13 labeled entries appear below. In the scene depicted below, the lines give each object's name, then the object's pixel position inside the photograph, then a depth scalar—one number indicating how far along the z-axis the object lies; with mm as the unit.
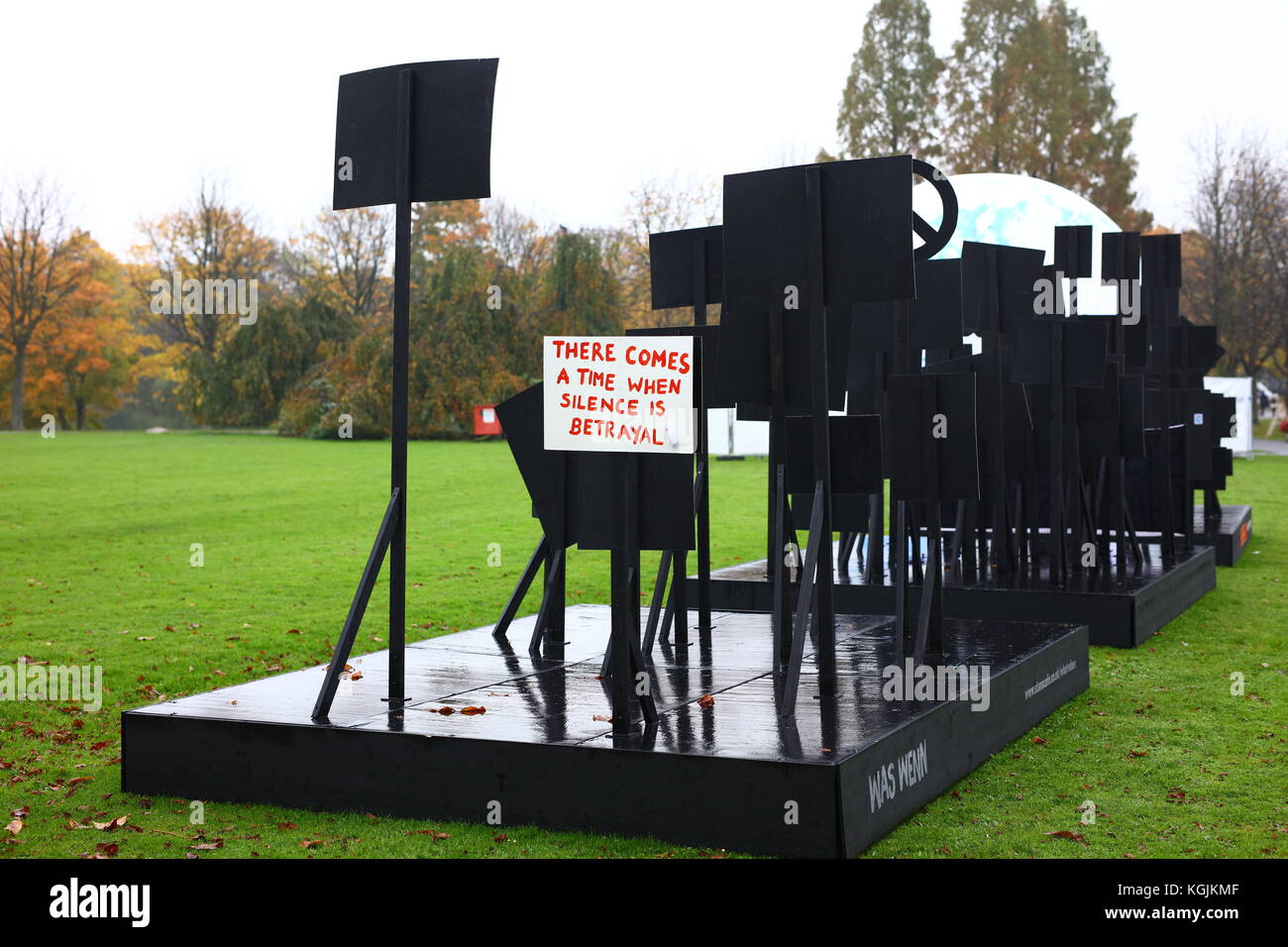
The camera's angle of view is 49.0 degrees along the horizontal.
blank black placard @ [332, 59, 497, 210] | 7109
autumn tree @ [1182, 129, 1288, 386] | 52969
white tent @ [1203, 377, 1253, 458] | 36250
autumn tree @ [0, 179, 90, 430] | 63312
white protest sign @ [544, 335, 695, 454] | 6168
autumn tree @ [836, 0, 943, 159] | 57875
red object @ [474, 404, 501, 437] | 44656
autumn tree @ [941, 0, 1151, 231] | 55500
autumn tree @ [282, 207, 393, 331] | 63375
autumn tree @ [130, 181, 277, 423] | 67250
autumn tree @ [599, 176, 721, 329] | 57281
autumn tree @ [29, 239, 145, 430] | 64688
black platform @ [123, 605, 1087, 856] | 5840
